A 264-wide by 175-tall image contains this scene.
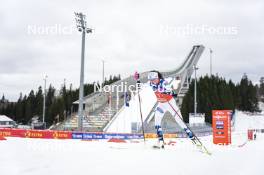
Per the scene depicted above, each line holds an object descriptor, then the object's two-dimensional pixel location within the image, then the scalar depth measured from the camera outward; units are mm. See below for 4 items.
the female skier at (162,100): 13742
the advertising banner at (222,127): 19906
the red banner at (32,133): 24267
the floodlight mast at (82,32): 26161
